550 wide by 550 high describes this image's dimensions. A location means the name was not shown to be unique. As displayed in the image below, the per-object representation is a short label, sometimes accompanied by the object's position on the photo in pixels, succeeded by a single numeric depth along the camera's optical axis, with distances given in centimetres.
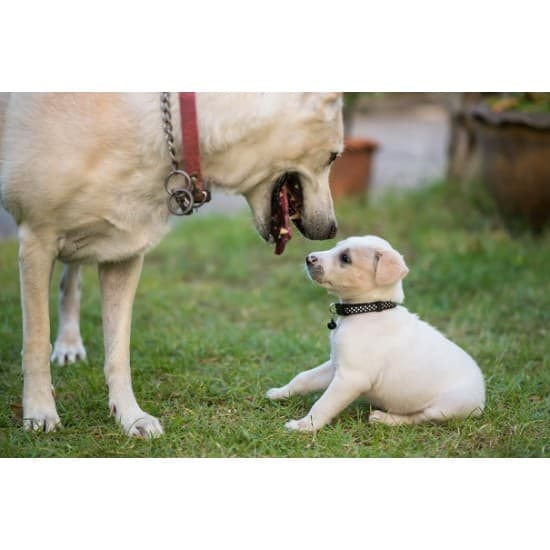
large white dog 340
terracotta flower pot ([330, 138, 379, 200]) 855
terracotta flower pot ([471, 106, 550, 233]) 682
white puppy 353
